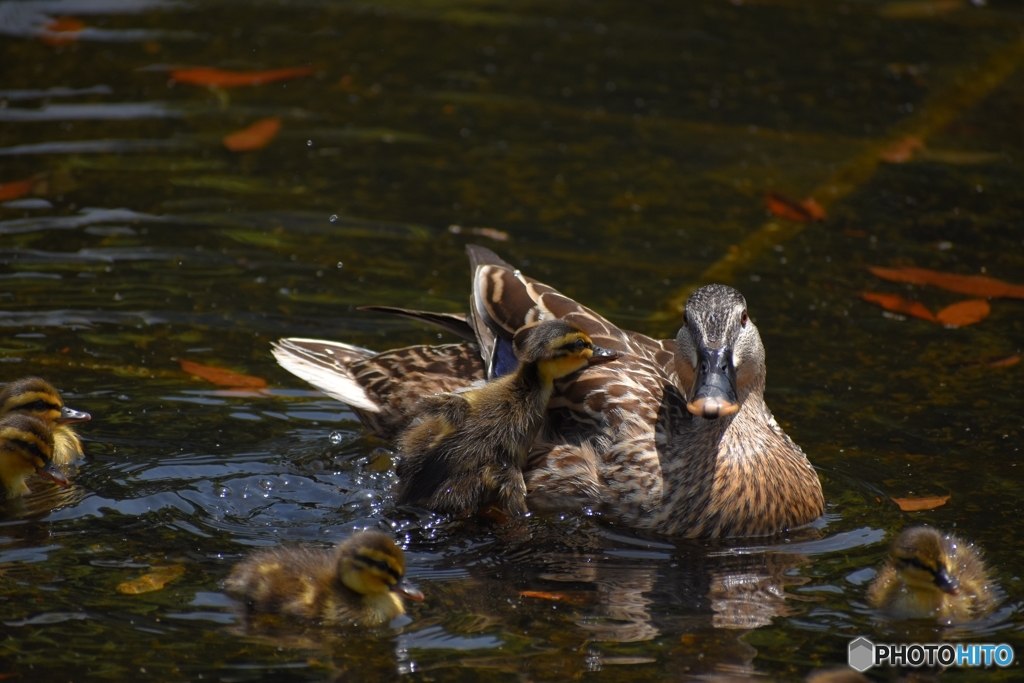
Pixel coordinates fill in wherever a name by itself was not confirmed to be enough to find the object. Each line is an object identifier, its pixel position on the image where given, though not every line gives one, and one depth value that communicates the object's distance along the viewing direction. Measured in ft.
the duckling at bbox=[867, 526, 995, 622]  25.79
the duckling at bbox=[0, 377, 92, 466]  31.07
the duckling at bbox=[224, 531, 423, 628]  25.27
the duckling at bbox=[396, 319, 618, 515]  31.24
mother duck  30.83
